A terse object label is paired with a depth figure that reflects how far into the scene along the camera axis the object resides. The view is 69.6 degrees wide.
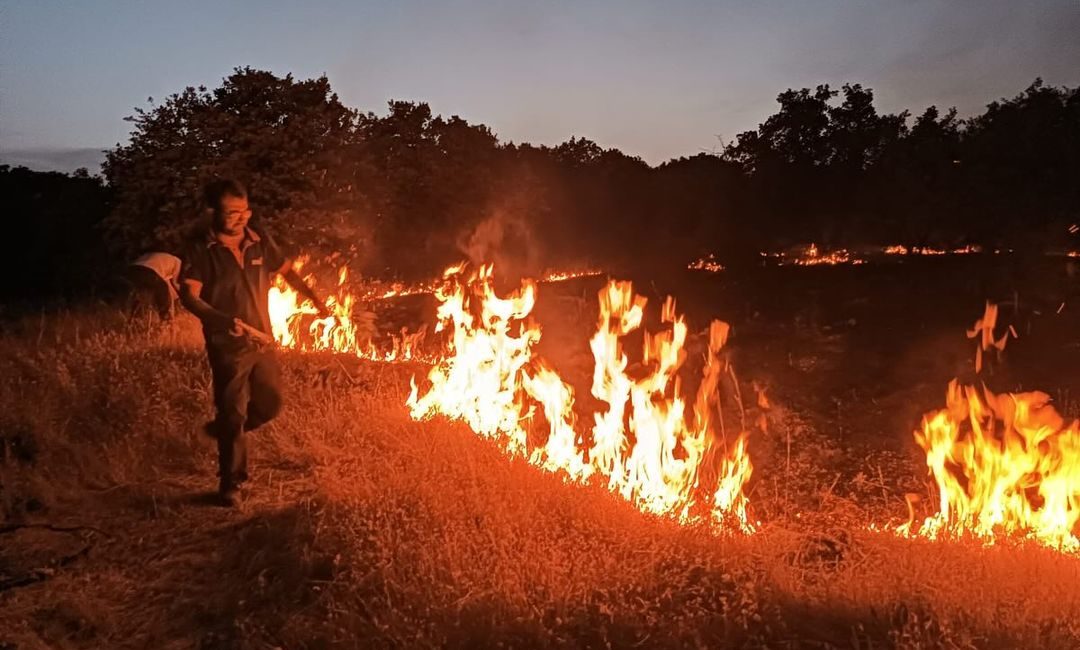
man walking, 5.00
